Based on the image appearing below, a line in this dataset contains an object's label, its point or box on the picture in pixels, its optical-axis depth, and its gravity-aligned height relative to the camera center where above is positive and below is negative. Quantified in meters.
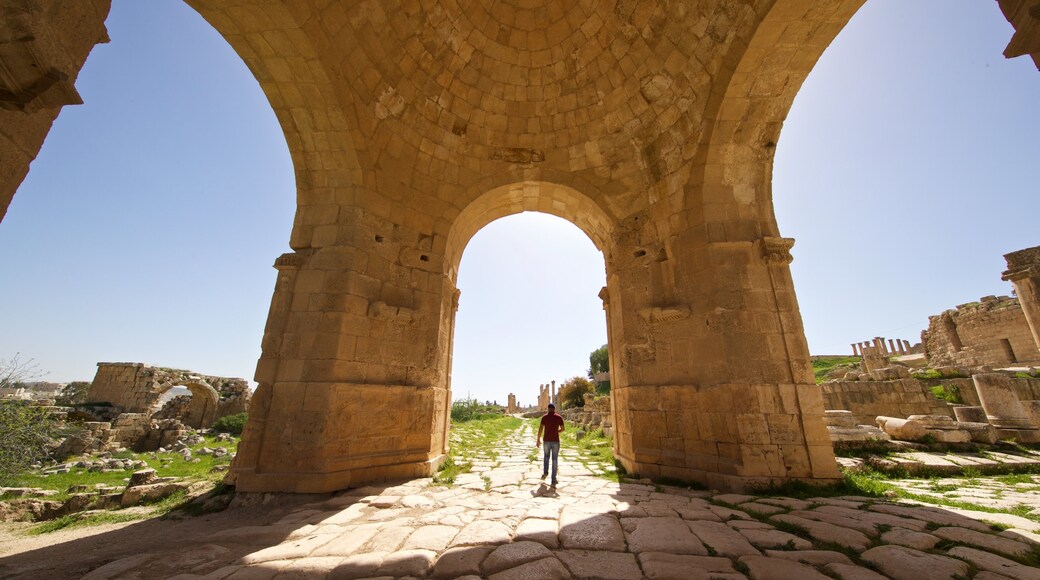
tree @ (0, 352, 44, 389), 9.56 +0.40
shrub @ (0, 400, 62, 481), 7.82 -0.98
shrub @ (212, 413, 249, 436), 16.27 -1.26
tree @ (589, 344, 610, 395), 40.16 +3.90
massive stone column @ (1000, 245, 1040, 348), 9.32 +3.06
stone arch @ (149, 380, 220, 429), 18.30 -0.53
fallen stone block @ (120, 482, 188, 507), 5.32 -1.41
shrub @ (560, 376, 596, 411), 28.12 +0.51
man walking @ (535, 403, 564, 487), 5.48 -0.55
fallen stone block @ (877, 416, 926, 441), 7.45 -0.64
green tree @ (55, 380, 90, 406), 17.10 +0.12
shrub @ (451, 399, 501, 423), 21.68 -0.90
